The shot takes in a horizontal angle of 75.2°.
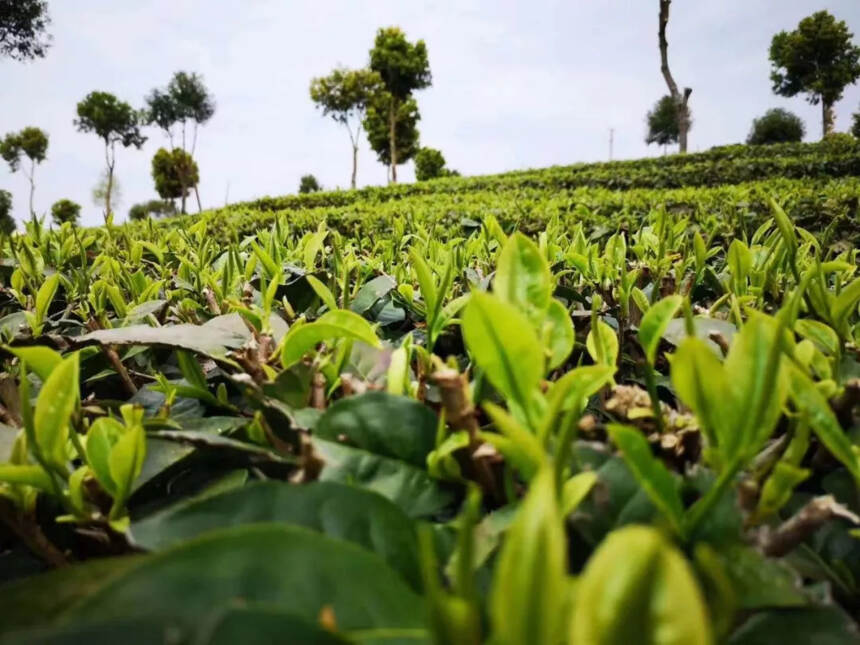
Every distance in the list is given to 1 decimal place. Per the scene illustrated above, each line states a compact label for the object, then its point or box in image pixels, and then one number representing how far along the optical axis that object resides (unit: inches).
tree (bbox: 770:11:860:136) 1471.5
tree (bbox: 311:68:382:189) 1512.1
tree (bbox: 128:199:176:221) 2147.8
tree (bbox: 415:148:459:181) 1561.3
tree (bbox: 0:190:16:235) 1670.3
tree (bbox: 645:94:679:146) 2272.4
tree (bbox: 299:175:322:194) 2186.3
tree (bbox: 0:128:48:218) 1775.3
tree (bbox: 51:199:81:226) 1734.7
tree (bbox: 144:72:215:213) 1713.8
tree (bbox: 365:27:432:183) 1503.4
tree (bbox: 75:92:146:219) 1624.0
